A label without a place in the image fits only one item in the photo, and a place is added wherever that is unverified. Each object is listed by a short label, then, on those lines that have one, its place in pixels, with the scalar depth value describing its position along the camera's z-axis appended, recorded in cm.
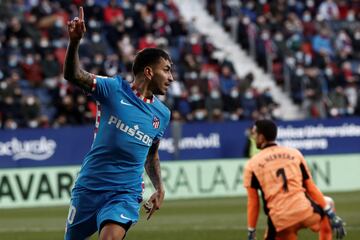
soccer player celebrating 1584
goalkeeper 1853
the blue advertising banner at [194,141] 5297
